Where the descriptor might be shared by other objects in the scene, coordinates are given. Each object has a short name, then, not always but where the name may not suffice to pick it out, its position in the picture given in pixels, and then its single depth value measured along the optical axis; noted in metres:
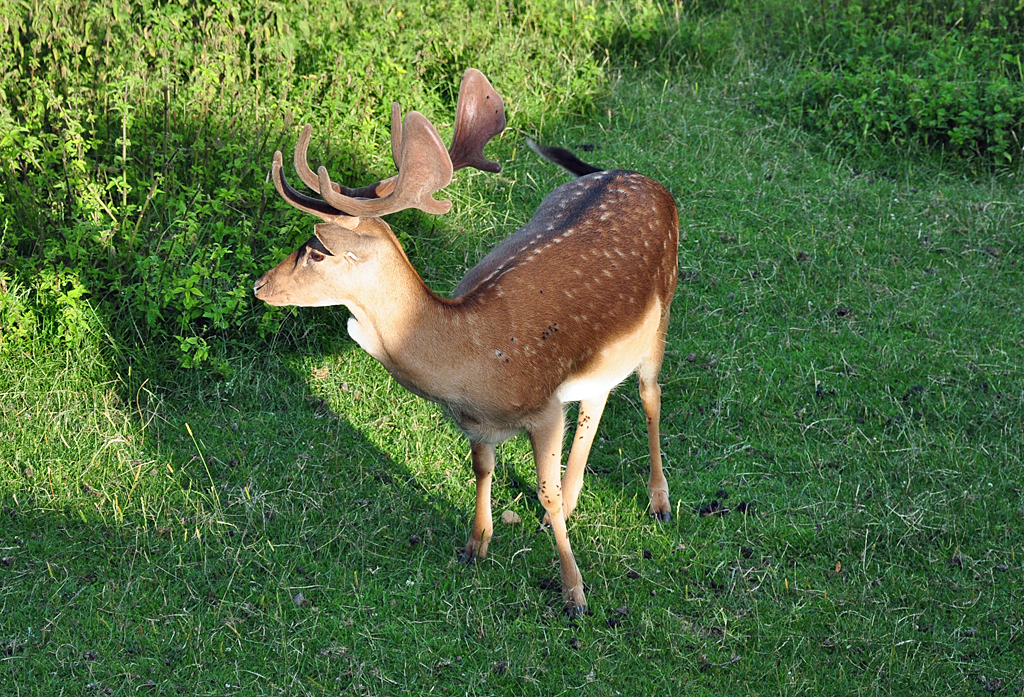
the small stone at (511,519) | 9.98
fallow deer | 7.45
